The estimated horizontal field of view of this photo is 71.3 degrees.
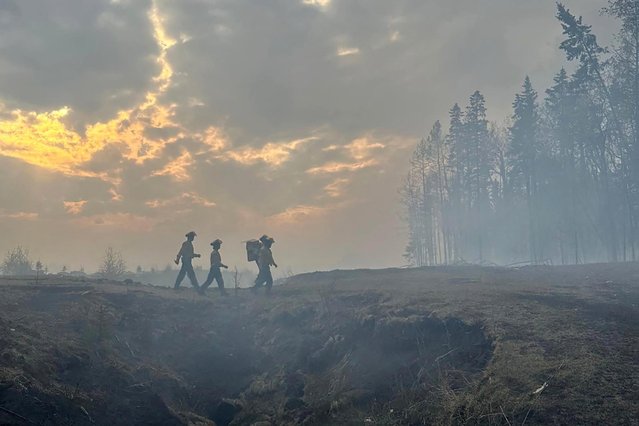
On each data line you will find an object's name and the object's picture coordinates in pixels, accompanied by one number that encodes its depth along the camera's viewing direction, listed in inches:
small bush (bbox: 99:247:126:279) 1425.1
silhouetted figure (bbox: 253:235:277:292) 807.1
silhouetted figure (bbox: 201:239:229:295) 787.0
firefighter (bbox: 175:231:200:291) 775.7
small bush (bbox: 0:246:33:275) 1648.6
